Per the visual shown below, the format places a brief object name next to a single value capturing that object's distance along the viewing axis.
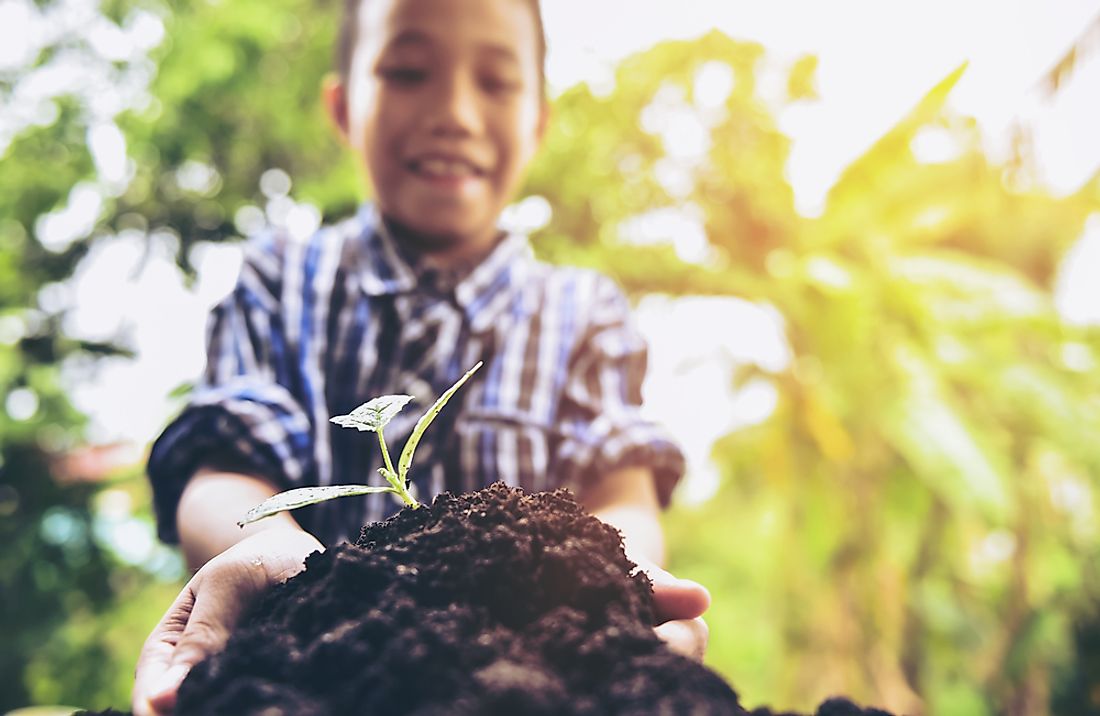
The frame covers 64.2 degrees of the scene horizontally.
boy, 0.81
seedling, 0.43
